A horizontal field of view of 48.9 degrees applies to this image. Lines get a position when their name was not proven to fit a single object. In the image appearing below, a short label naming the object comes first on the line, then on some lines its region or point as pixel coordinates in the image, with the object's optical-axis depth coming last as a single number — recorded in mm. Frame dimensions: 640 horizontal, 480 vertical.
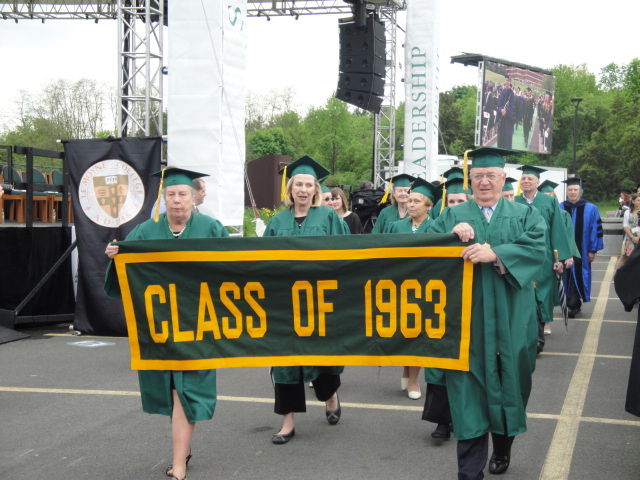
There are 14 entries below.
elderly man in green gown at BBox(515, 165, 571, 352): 7391
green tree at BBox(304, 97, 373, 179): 47688
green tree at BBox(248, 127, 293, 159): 53344
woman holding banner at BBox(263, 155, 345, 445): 4949
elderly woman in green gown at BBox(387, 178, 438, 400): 6051
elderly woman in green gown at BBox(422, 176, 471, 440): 4516
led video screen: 32000
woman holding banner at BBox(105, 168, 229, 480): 4070
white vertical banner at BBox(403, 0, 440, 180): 14766
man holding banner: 3844
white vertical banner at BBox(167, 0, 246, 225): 9109
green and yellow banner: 4234
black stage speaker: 16188
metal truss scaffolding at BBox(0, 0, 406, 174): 11438
